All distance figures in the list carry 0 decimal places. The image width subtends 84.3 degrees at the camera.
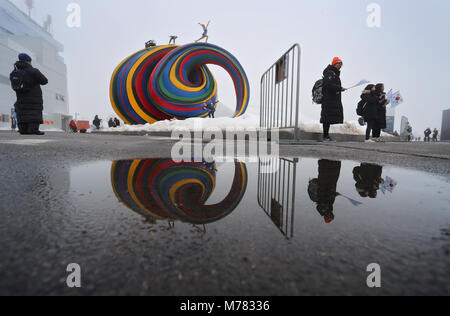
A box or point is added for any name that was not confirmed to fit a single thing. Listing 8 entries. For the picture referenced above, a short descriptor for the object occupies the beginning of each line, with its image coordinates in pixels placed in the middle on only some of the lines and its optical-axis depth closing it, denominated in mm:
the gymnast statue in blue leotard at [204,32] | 13570
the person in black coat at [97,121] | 20400
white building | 30906
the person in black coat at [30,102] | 5129
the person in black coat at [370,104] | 6024
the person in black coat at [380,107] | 6059
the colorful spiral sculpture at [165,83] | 11961
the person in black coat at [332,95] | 5164
